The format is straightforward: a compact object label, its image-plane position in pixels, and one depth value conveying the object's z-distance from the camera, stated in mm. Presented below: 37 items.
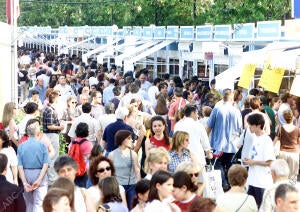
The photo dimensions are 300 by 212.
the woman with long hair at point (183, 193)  9188
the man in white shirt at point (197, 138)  13383
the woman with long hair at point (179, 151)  11844
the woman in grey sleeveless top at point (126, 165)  11844
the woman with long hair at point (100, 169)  10234
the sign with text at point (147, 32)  34531
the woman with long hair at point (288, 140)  14000
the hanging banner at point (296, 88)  14534
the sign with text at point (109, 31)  43000
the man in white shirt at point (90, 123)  15201
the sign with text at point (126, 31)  39434
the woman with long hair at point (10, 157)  11965
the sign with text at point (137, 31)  36262
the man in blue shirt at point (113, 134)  13625
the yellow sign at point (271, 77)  15523
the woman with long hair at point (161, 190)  8978
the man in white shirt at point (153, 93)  21327
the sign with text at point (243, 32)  22359
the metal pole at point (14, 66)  16984
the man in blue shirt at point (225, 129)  15695
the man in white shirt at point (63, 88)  21828
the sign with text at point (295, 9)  17422
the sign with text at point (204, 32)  25859
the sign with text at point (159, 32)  32453
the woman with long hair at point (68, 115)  17380
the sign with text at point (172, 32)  30331
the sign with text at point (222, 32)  24255
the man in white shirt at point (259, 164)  12273
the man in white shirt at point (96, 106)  17469
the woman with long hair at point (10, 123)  14508
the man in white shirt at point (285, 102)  16772
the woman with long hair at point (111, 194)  9125
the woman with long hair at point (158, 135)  12898
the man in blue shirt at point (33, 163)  12086
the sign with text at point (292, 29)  18984
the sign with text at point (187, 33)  28172
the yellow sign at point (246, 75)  16292
